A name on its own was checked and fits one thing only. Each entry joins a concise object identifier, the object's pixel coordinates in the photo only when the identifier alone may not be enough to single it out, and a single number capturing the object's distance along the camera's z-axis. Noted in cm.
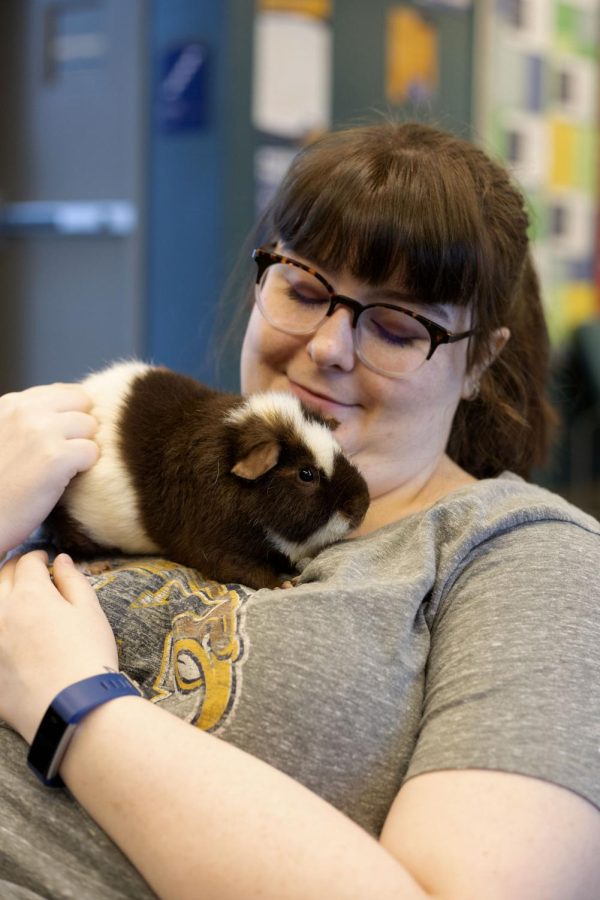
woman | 96
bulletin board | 493
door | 350
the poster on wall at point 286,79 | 350
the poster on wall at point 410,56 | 417
